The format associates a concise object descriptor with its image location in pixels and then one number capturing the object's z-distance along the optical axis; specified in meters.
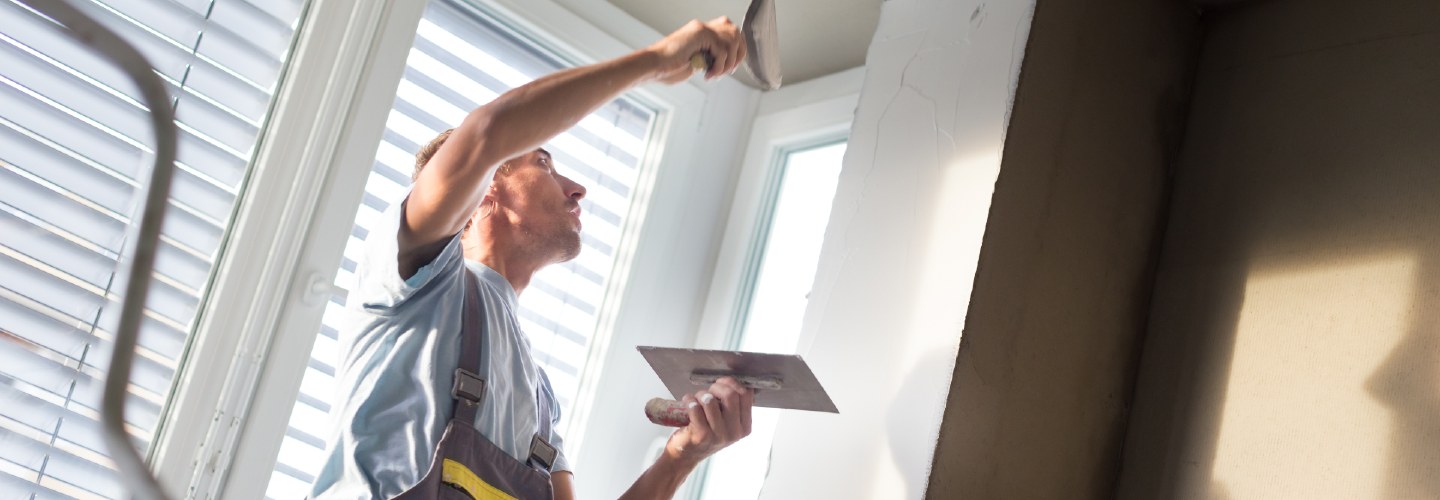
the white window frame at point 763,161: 2.29
